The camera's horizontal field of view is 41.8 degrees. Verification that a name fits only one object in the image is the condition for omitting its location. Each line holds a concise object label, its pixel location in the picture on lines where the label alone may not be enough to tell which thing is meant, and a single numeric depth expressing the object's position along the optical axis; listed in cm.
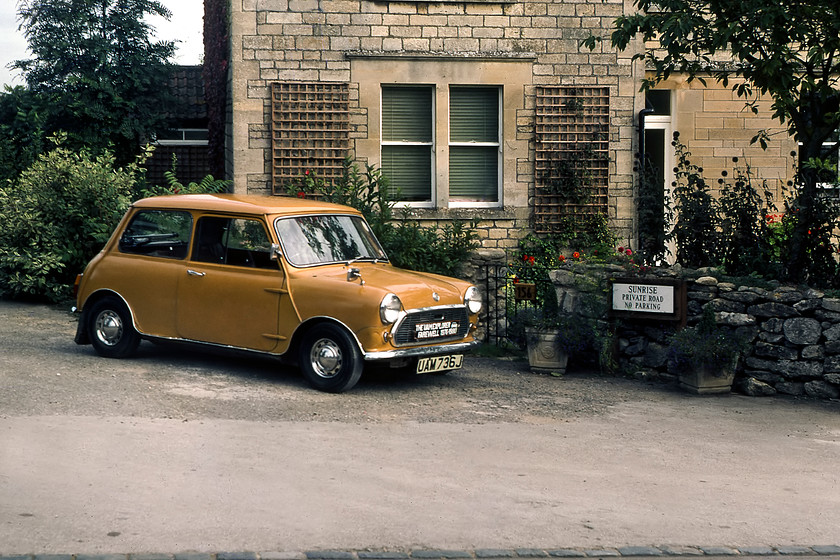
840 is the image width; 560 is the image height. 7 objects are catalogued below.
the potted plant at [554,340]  1118
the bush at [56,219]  1479
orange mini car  957
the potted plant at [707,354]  1028
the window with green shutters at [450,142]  1639
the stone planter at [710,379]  1035
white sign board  1088
